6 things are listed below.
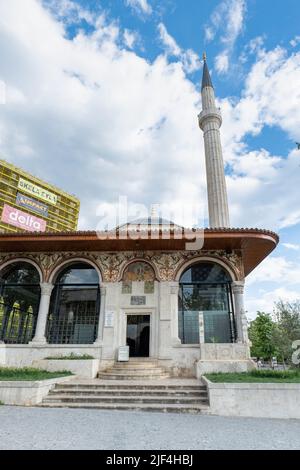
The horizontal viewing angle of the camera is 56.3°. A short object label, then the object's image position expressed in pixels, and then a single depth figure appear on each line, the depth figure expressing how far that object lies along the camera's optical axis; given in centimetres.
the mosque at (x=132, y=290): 934
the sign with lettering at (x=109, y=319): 971
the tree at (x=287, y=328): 1582
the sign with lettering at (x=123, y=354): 918
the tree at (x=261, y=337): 2709
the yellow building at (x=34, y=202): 3069
